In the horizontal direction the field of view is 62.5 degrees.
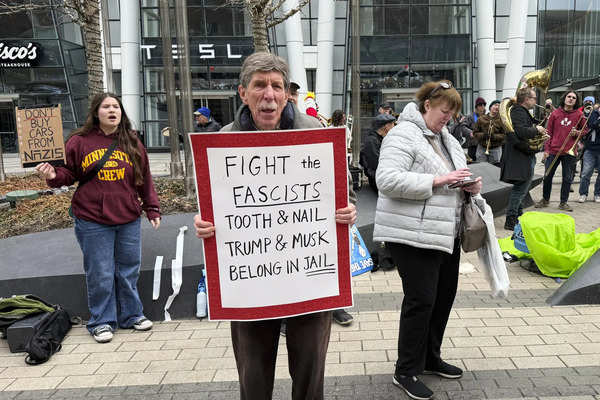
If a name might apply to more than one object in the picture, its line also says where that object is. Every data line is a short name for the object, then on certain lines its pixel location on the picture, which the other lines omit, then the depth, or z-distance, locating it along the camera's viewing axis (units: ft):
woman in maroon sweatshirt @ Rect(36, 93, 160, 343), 12.78
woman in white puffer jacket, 9.04
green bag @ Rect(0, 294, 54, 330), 12.65
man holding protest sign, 6.82
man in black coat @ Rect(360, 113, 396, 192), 22.66
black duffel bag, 11.91
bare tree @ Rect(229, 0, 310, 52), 26.66
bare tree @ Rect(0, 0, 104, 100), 26.63
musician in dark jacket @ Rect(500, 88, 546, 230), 21.99
